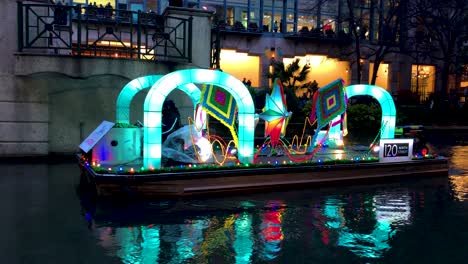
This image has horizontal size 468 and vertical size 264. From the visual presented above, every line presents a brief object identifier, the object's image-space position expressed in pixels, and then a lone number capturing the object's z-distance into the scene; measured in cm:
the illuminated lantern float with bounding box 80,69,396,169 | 1102
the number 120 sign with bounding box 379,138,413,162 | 1388
